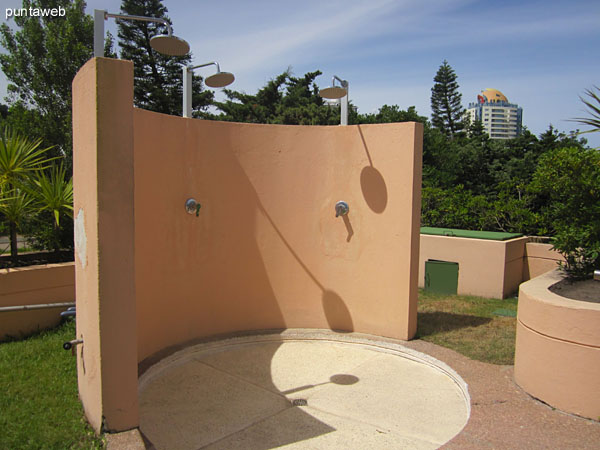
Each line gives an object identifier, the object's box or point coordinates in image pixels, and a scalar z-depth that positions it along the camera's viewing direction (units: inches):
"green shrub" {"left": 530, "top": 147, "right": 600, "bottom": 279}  211.8
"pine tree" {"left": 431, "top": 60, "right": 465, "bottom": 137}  1630.2
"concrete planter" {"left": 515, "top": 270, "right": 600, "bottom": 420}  159.2
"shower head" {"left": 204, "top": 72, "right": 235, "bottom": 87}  231.3
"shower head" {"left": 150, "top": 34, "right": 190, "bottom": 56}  192.7
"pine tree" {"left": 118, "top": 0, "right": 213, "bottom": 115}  949.2
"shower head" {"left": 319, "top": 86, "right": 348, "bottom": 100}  243.0
